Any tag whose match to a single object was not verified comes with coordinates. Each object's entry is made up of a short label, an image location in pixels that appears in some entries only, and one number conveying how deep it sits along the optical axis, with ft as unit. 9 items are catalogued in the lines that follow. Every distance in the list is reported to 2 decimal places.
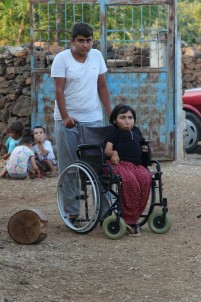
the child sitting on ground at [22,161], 40.37
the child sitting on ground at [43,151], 41.50
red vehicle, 56.18
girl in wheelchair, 26.40
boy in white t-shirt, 27.27
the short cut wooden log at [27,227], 24.49
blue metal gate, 45.03
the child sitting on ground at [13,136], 42.57
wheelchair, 26.08
